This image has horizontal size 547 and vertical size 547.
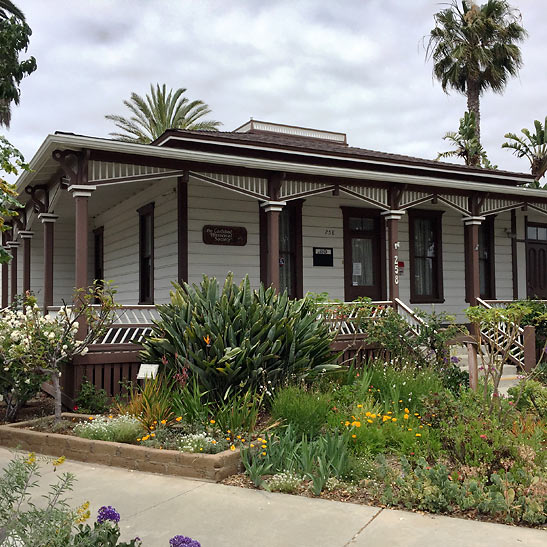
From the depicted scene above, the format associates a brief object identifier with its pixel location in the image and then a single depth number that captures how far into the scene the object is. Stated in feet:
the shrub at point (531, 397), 23.32
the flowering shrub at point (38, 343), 25.57
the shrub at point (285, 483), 17.69
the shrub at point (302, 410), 21.13
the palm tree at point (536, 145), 108.47
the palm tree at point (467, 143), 108.47
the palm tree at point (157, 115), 106.42
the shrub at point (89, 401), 28.60
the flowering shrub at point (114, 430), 22.06
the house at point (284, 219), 34.86
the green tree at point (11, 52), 23.68
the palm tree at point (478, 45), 108.58
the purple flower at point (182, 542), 10.02
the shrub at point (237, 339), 24.35
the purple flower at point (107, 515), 10.91
